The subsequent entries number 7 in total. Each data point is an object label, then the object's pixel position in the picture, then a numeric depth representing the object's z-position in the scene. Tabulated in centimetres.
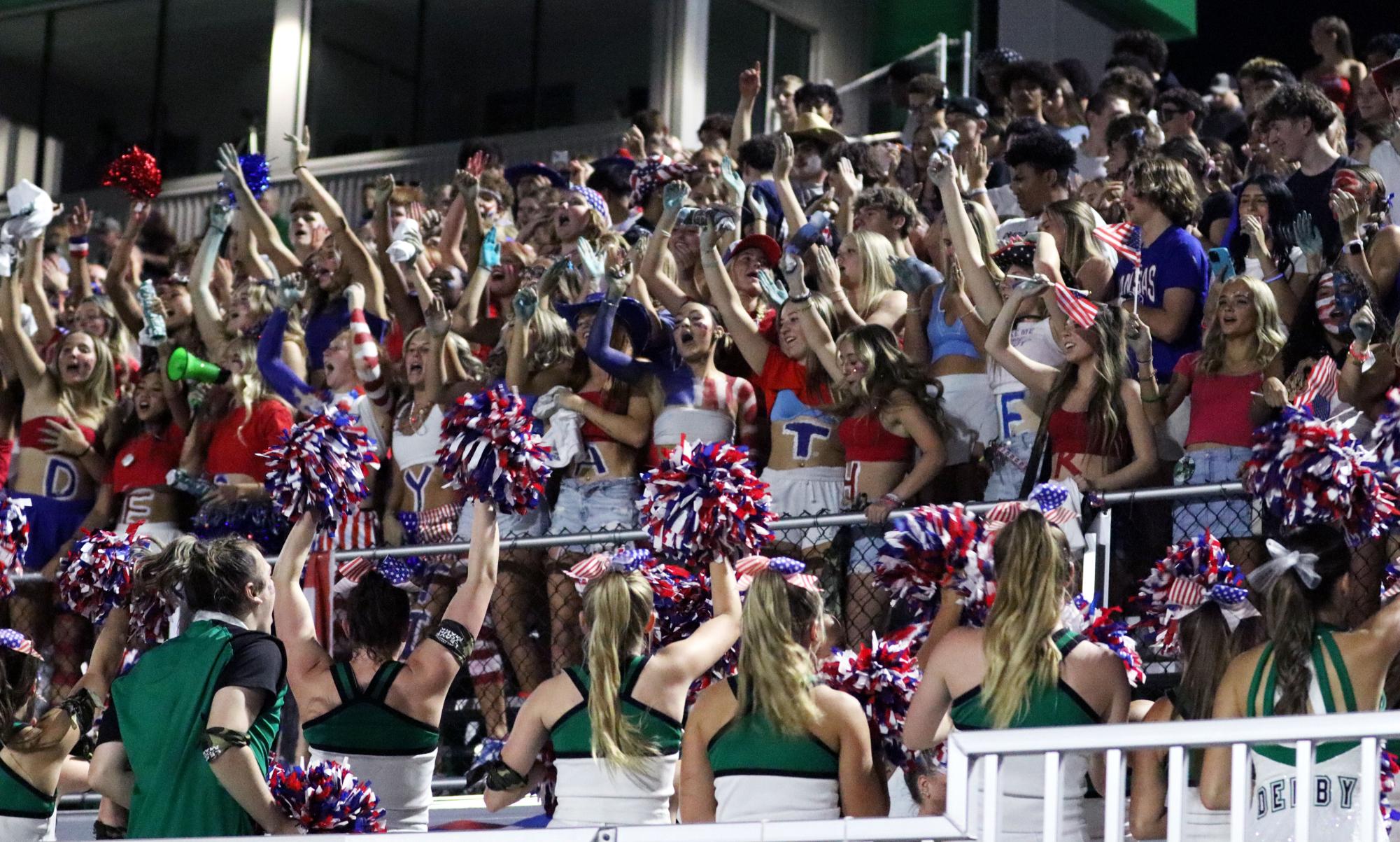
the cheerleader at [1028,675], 852
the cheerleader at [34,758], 1017
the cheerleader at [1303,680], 809
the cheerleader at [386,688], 991
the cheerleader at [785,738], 880
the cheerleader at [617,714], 930
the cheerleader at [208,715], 857
